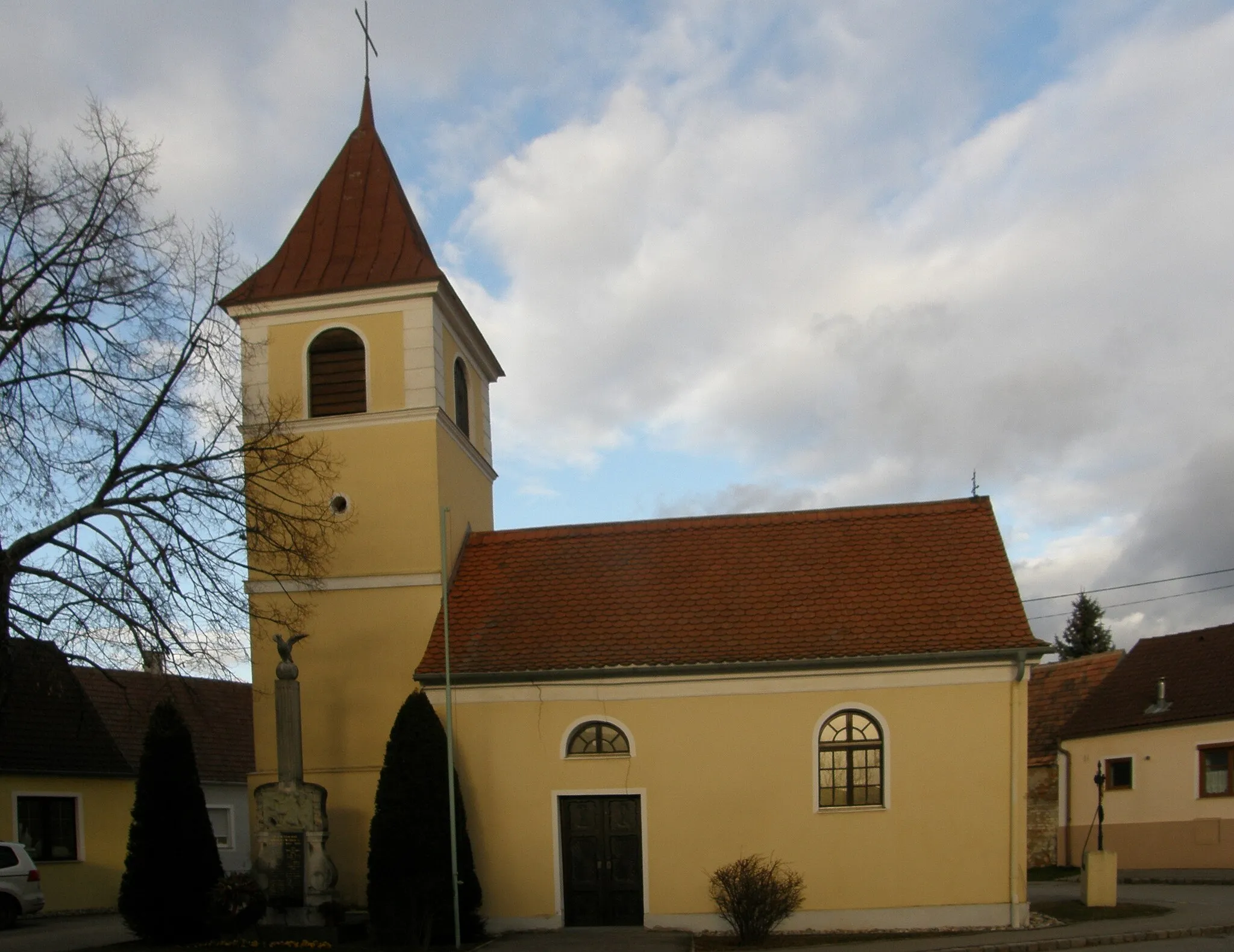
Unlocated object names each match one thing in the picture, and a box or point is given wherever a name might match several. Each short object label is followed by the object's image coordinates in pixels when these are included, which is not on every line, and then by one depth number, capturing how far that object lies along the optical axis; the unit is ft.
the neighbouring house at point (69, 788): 77.87
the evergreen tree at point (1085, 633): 184.14
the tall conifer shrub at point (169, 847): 54.75
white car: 68.23
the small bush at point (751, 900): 52.54
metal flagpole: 52.01
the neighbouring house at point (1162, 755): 88.17
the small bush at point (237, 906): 53.52
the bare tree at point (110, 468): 41.63
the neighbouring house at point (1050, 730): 101.60
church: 56.08
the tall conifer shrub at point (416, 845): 52.03
